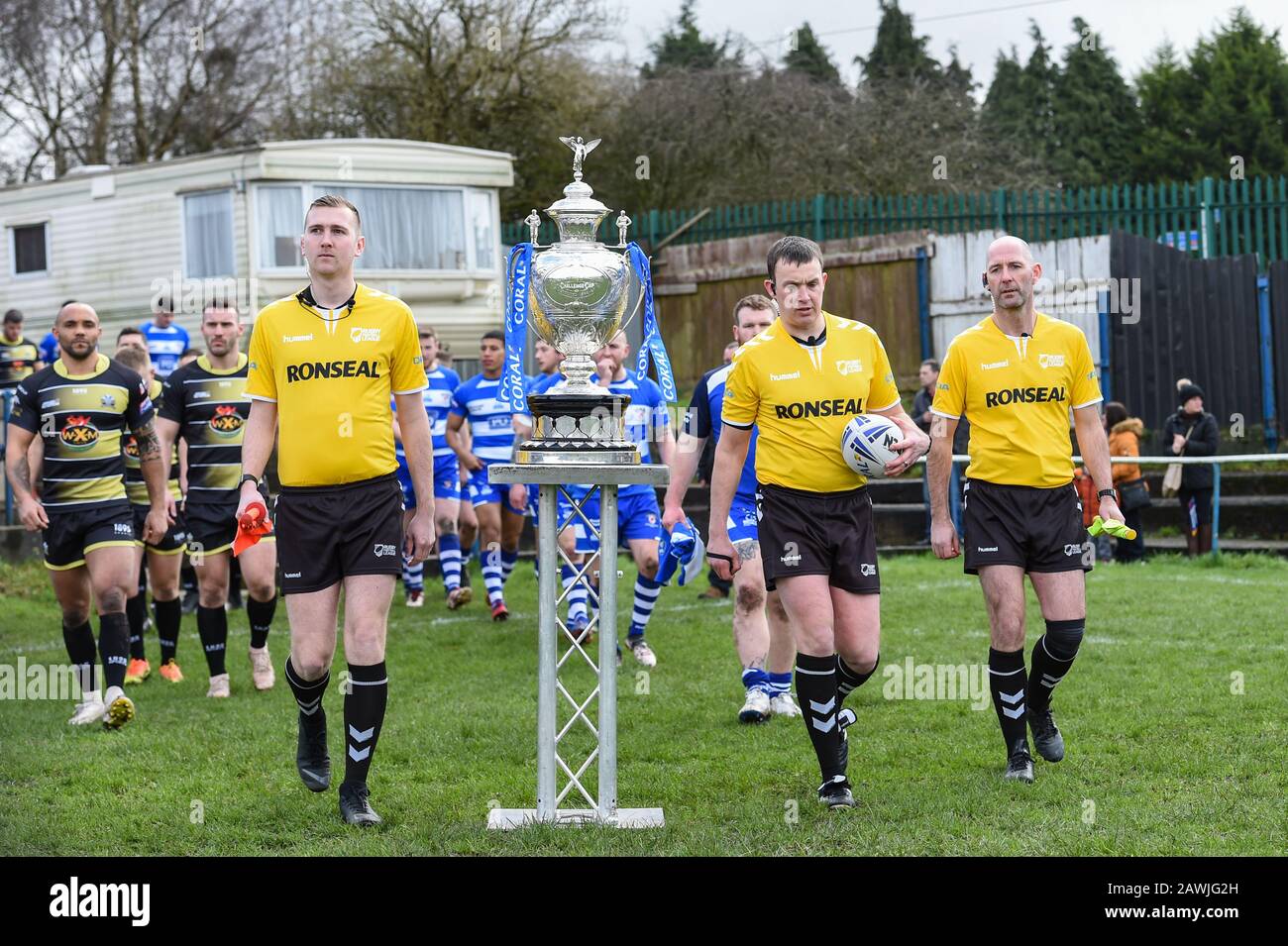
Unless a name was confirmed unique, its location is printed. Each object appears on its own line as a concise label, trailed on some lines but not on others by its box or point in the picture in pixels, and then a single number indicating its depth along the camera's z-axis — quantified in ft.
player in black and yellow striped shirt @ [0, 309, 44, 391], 59.72
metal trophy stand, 19.11
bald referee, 21.22
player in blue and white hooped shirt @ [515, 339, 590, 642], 34.96
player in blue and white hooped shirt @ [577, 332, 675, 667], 33.40
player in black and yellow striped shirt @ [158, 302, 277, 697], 30.68
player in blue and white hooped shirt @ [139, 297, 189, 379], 56.95
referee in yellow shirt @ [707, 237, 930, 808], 20.24
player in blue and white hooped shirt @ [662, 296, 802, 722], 26.12
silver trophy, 19.43
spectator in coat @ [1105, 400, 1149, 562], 50.86
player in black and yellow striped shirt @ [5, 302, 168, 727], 28.09
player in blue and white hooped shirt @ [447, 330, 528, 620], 41.14
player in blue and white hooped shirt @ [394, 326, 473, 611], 43.21
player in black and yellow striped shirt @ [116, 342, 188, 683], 33.27
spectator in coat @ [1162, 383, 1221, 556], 50.83
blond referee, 19.47
